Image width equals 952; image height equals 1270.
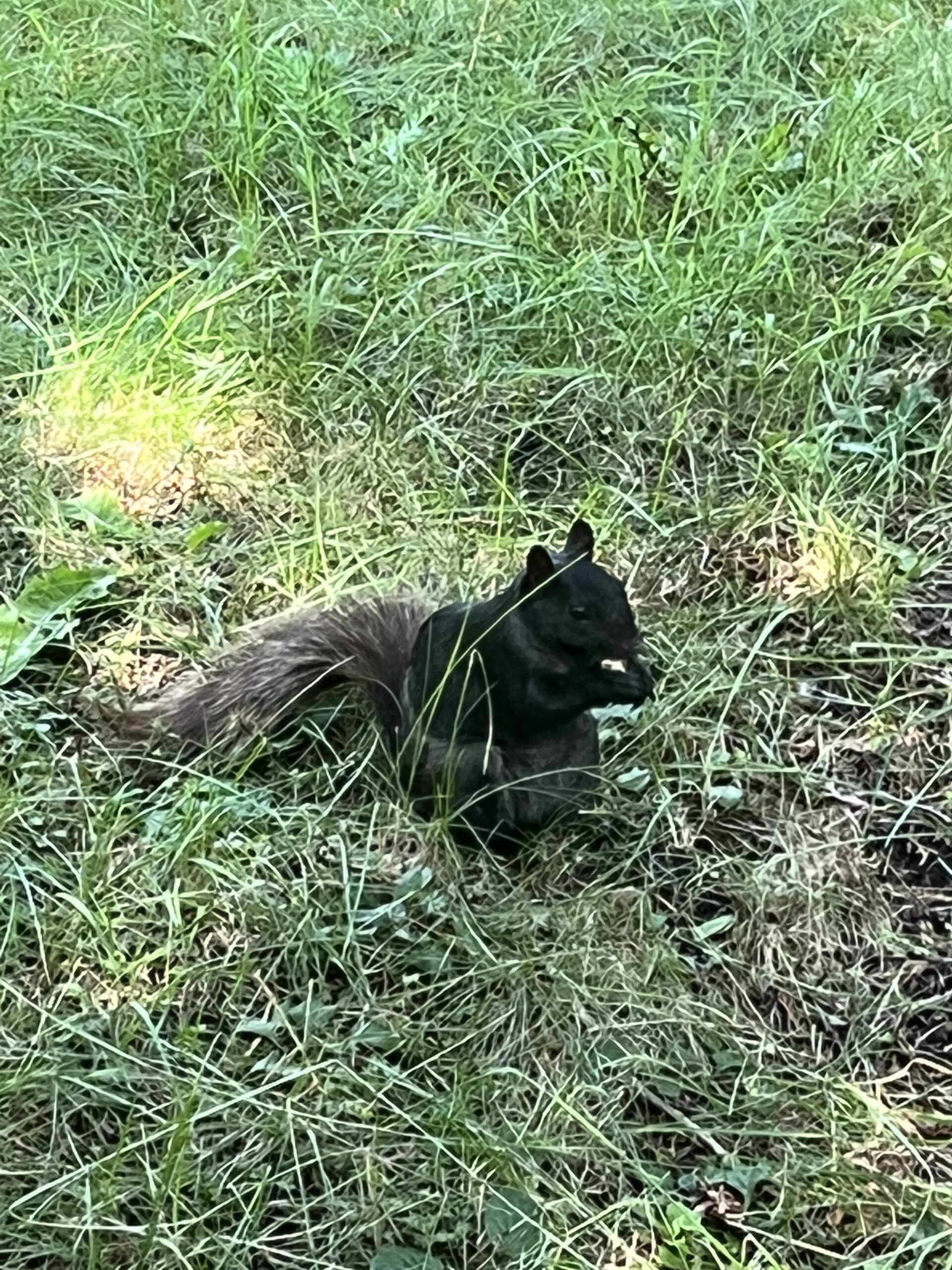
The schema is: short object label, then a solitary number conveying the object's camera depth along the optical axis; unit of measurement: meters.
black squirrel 1.99
